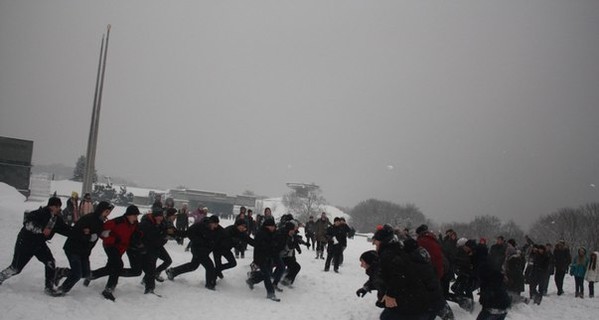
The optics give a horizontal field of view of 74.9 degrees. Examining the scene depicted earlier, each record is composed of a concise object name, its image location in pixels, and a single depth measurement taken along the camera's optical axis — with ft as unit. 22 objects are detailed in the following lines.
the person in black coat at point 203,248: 35.42
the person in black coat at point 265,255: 35.86
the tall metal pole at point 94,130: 74.84
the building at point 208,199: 399.44
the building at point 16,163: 136.15
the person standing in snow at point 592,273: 54.03
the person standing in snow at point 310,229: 67.52
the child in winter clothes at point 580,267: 54.54
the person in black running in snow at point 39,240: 26.48
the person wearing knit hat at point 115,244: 29.01
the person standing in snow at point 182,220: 63.00
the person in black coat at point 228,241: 36.88
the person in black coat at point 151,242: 31.76
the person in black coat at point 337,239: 50.42
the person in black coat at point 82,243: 27.20
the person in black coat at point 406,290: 19.25
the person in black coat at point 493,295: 23.22
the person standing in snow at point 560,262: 53.98
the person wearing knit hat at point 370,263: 24.12
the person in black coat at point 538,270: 48.37
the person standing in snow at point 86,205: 58.39
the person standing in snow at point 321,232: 60.80
